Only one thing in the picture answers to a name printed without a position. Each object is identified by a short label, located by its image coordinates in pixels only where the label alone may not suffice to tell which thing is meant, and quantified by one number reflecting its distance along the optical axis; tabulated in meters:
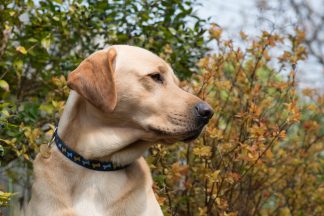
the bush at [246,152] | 3.86
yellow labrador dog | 2.85
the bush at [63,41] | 4.16
